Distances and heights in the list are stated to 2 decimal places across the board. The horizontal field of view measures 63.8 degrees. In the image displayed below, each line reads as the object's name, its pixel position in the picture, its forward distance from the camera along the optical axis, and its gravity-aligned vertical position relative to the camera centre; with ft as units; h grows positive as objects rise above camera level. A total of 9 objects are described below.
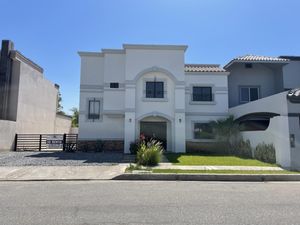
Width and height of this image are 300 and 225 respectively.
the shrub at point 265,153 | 46.03 -2.62
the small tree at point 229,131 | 62.44 +2.14
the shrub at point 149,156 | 42.14 -3.11
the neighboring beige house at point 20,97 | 67.82 +12.39
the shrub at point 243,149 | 56.03 -2.36
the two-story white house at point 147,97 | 63.26 +11.38
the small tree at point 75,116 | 147.19 +14.50
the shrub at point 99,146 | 64.90 -2.22
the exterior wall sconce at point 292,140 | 42.01 -0.08
